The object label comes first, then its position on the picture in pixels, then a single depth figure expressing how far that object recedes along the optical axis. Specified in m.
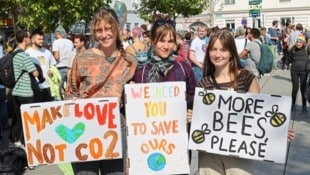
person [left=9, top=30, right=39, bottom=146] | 7.07
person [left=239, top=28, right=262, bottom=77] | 9.84
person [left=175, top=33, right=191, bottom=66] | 10.67
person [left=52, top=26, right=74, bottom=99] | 10.77
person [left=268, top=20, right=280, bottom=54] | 24.67
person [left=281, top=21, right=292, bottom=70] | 19.47
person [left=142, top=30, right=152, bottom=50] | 10.71
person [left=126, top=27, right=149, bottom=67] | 8.73
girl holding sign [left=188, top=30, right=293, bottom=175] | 3.74
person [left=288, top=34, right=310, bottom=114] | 10.28
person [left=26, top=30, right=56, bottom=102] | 7.87
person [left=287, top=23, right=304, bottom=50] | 15.22
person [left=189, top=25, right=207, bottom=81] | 10.38
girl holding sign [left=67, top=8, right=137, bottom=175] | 3.81
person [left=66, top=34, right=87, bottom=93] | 9.38
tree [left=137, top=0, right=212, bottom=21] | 35.19
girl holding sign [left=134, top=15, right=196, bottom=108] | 3.98
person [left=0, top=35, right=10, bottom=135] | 8.79
